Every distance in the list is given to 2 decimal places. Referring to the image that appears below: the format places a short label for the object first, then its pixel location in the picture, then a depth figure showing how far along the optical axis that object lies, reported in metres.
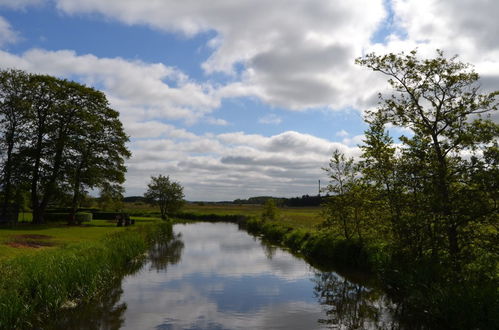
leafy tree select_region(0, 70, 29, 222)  40.59
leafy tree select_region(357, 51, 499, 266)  12.48
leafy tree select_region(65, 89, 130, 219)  43.66
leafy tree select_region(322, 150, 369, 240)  26.05
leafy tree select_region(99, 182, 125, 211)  46.81
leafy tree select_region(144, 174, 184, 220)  87.50
